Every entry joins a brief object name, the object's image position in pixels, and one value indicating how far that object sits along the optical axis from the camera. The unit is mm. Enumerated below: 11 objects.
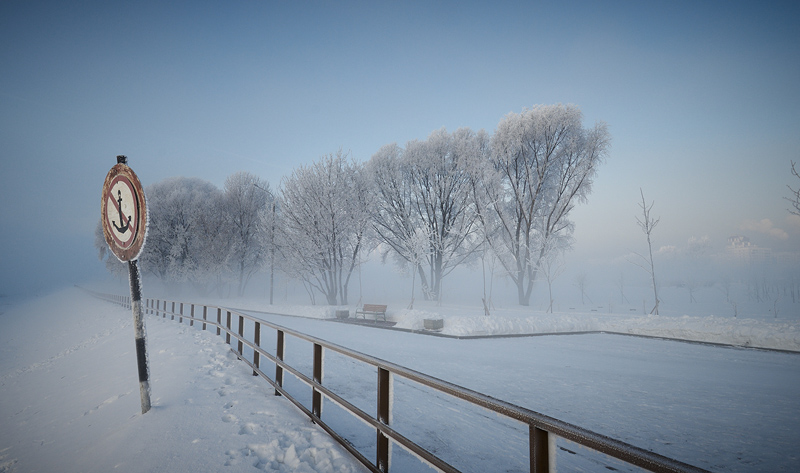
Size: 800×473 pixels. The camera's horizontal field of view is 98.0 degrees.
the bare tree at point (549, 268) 26941
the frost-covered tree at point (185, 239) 37031
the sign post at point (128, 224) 4441
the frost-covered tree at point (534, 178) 26219
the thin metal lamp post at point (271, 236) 30178
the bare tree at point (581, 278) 57219
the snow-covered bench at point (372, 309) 21125
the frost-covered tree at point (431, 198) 29688
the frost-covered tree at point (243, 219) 38312
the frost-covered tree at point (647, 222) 23344
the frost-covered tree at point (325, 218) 27250
